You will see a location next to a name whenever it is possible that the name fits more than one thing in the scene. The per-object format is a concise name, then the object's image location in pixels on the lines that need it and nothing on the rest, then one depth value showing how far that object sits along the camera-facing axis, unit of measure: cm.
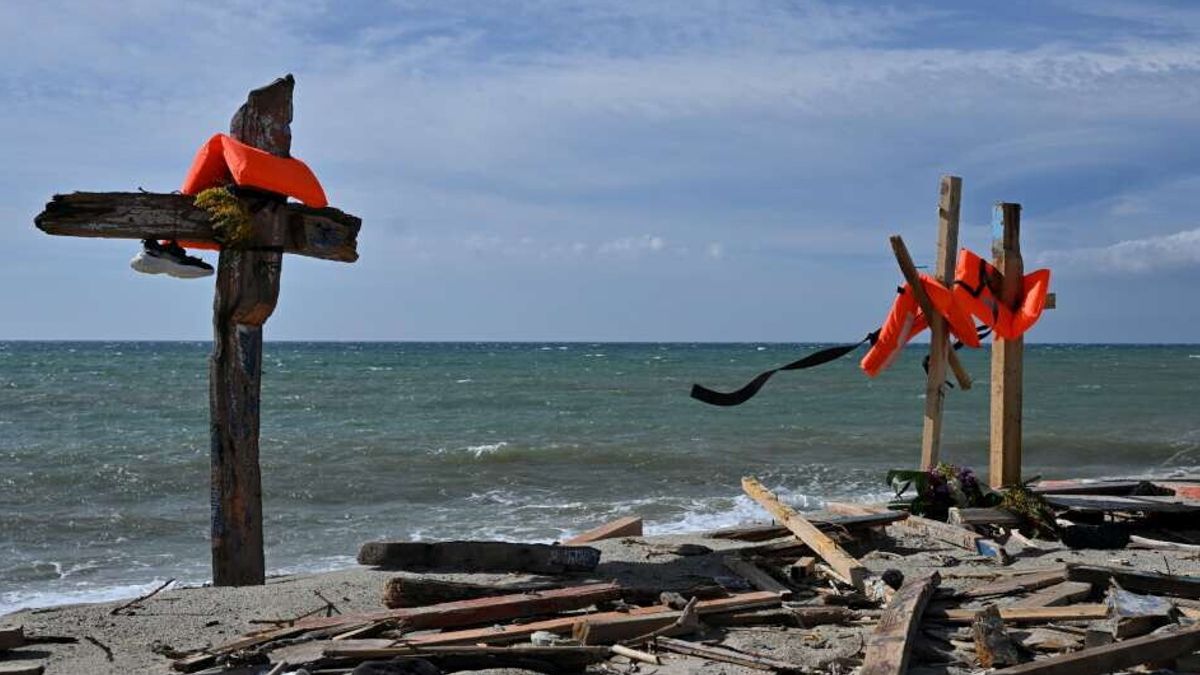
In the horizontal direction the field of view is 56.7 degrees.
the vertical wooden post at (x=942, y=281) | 1016
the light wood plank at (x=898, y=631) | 534
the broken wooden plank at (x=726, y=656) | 562
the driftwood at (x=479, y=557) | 780
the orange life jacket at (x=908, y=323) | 1005
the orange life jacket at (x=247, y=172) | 717
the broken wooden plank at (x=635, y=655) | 576
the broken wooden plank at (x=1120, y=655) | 505
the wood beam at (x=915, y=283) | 998
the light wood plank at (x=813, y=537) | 731
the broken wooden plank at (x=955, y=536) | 857
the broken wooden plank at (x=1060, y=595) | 680
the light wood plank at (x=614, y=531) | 973
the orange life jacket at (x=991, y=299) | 1012
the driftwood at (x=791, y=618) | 656
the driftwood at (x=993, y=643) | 557
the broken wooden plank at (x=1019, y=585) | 718
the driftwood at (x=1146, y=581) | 684
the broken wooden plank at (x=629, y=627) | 605
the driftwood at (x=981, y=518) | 946
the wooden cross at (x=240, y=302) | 720
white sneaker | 721
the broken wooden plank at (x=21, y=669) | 556
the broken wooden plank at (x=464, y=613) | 609
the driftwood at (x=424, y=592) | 668
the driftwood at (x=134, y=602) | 697
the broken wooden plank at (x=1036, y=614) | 634
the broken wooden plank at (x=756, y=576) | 715
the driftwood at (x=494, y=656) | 563
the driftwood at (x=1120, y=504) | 980
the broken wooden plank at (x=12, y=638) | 609
